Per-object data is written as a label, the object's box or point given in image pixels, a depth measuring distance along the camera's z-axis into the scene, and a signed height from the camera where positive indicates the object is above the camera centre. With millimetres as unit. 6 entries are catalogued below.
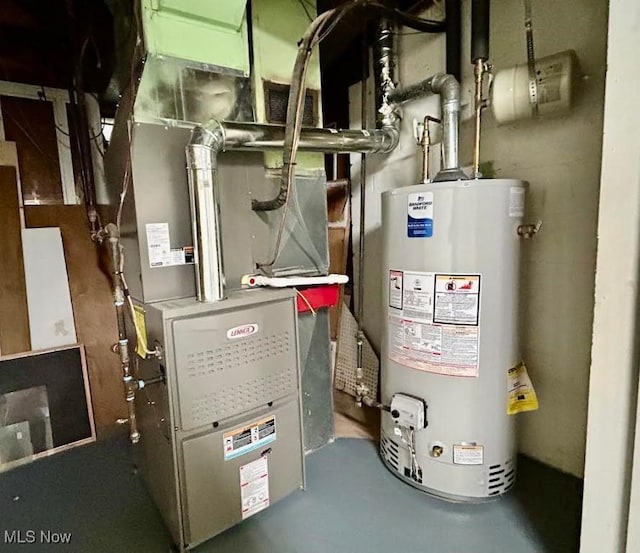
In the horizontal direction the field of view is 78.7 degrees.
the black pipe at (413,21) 1899 +1046
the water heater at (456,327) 1492 -386
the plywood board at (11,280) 2117 -201
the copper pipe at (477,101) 1628 +533
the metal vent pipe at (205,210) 1427 +101
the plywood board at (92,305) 2291 -382
